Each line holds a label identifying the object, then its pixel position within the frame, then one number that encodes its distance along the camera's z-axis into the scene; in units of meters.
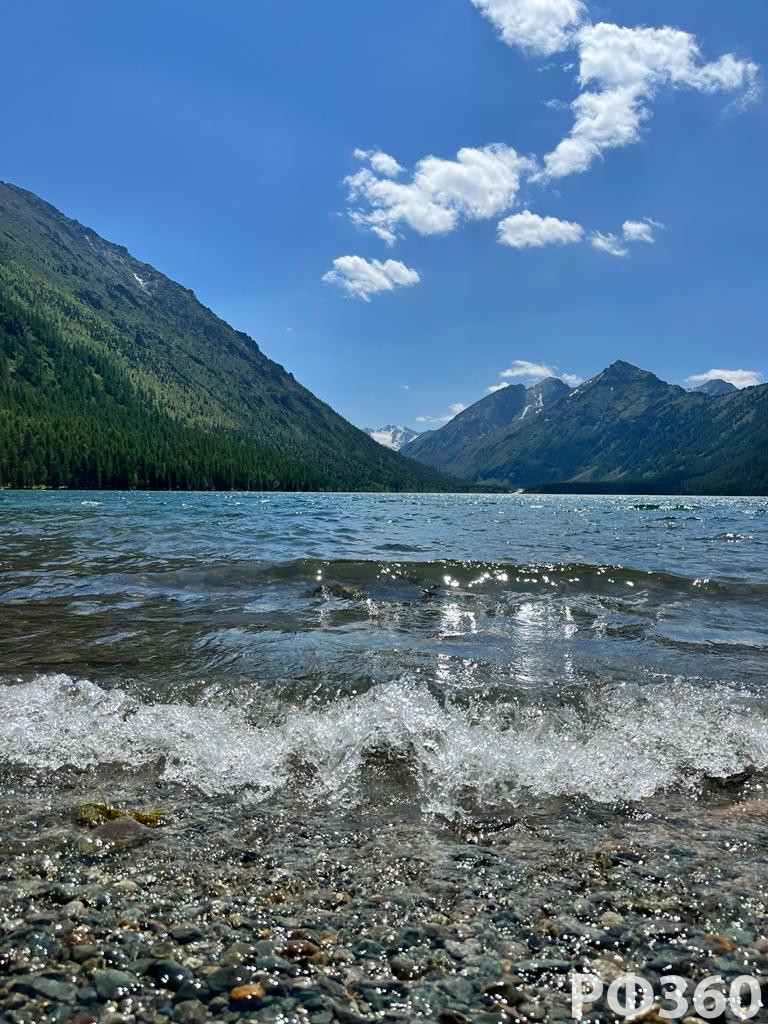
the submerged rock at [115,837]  4.75
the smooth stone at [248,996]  3.13
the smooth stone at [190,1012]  3.01
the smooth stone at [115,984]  3.17
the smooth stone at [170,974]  3.26
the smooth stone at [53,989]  3.12
